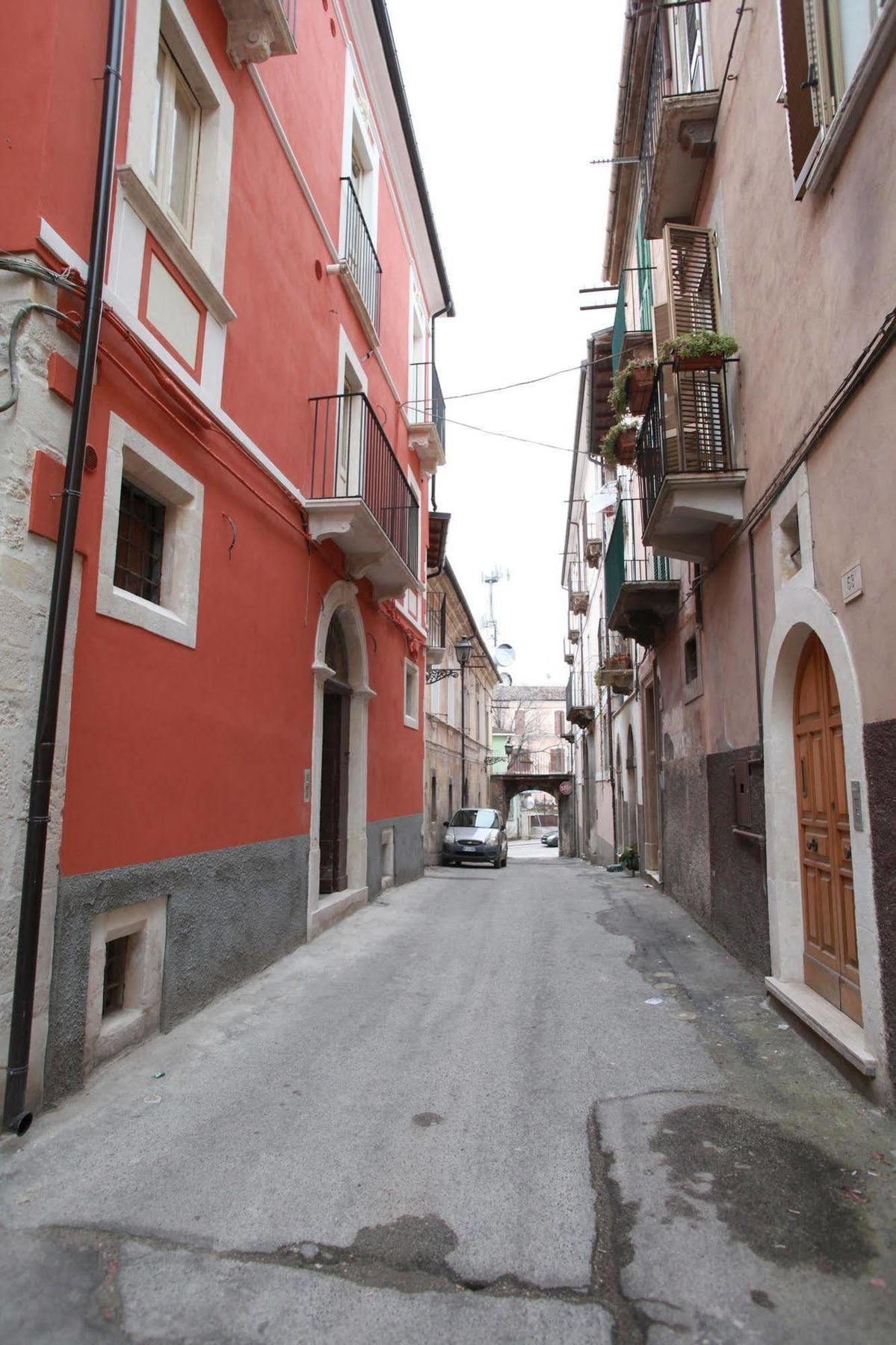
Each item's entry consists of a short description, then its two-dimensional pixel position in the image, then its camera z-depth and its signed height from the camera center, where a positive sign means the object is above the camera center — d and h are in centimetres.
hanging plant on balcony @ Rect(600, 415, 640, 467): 992 +453
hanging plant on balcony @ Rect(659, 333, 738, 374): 661 +368
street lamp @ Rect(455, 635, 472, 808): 2246 +375
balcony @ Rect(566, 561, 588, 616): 2531 +704
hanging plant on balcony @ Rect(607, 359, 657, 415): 874 +474
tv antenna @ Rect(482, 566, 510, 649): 4628 +1102
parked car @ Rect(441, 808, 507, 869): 1917 -100
